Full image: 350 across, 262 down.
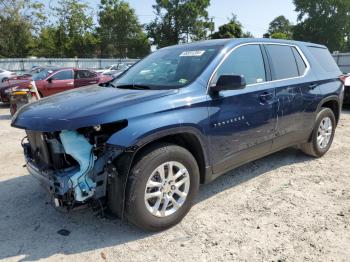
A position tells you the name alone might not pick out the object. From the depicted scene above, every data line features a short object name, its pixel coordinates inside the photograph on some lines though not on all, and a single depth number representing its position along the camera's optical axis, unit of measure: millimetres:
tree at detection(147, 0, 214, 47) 63812
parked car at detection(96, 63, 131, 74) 26828
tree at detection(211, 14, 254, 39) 46881
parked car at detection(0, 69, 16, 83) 18900
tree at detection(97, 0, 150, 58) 58812
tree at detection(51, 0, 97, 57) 51156
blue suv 3086
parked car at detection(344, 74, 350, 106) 11009
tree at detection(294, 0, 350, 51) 55469
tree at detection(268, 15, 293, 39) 86469
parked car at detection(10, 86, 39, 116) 9406
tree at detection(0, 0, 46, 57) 44500
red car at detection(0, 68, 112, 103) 12336
